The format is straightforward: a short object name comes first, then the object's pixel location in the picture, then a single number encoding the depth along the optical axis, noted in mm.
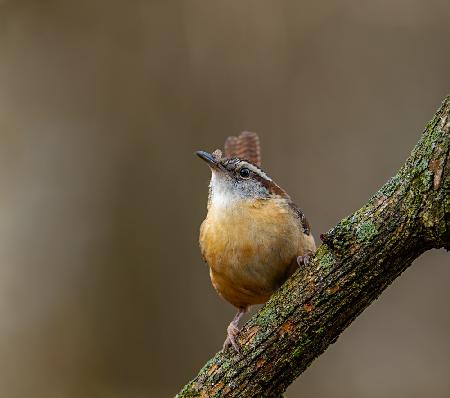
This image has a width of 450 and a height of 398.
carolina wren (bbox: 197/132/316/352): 7645
